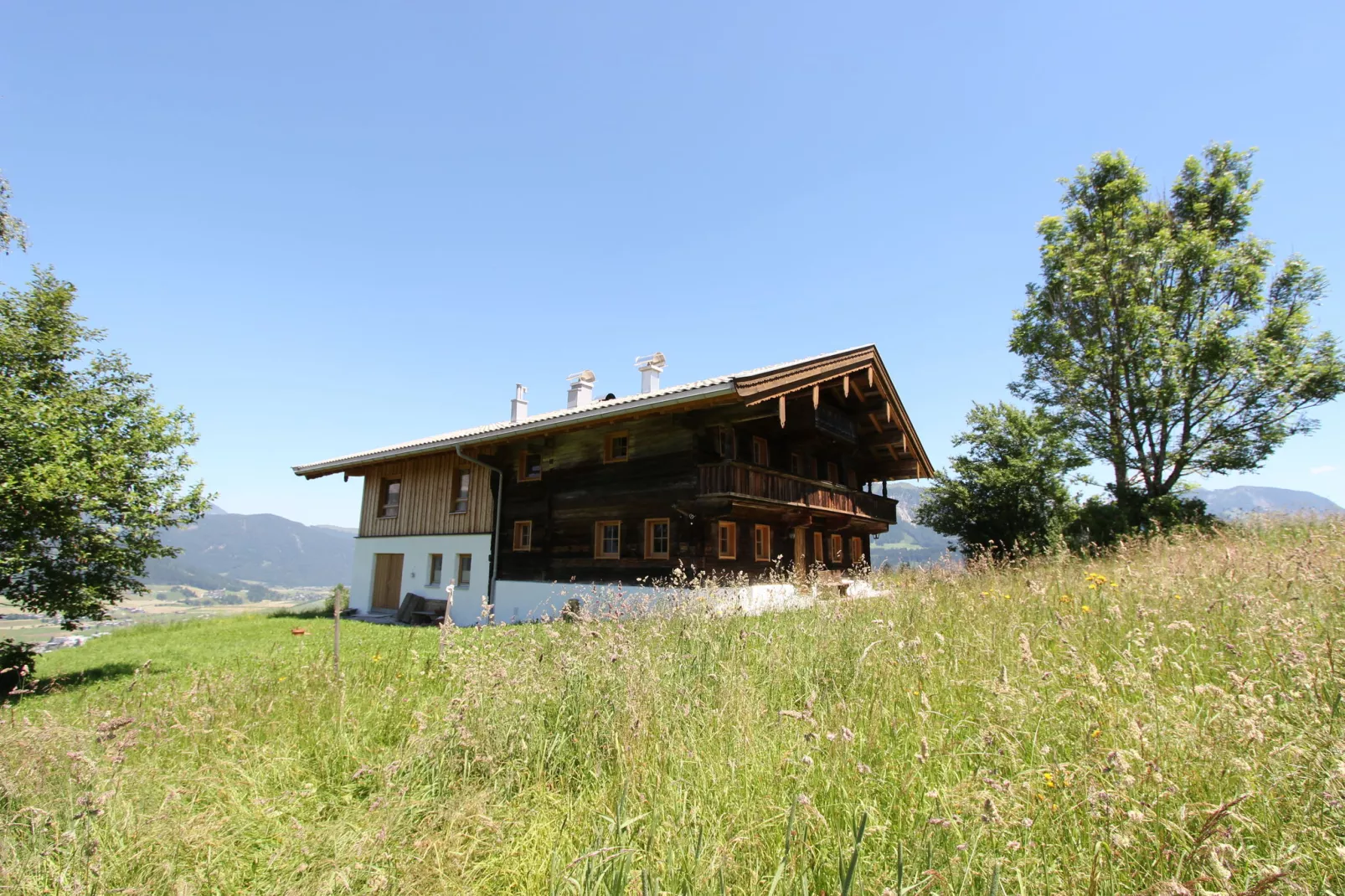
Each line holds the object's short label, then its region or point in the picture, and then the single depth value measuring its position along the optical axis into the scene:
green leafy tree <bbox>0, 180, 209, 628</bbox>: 9.22
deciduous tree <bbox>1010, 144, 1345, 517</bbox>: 21.39
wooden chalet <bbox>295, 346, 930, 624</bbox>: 15.20
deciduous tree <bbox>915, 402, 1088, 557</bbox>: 24.66
